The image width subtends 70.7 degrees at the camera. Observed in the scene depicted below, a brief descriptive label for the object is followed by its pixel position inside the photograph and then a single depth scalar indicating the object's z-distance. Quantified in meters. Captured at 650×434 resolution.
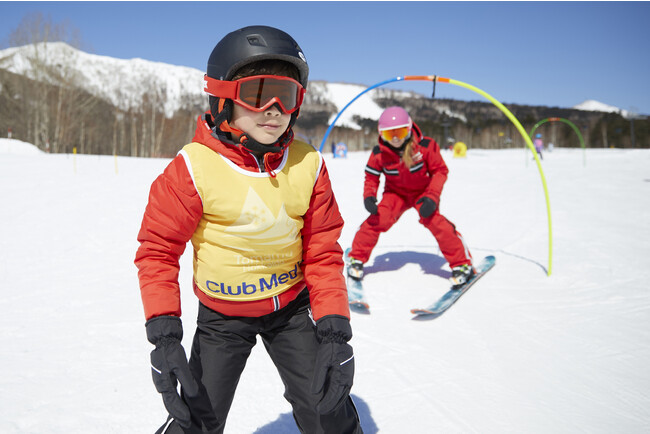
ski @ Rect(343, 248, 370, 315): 4.14
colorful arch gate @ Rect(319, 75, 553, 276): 4.65
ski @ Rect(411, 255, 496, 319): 4.00
